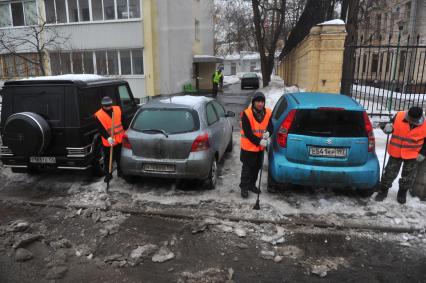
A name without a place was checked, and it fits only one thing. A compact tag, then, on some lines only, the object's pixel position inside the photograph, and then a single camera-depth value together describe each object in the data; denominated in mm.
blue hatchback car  5426
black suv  6000
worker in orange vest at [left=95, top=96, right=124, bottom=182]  6152
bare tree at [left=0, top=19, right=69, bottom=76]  21094
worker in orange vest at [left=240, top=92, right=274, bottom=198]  5707
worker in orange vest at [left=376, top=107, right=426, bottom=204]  5445
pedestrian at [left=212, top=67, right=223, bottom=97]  23562
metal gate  11641
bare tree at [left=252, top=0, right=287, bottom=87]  23675
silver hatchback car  5836
